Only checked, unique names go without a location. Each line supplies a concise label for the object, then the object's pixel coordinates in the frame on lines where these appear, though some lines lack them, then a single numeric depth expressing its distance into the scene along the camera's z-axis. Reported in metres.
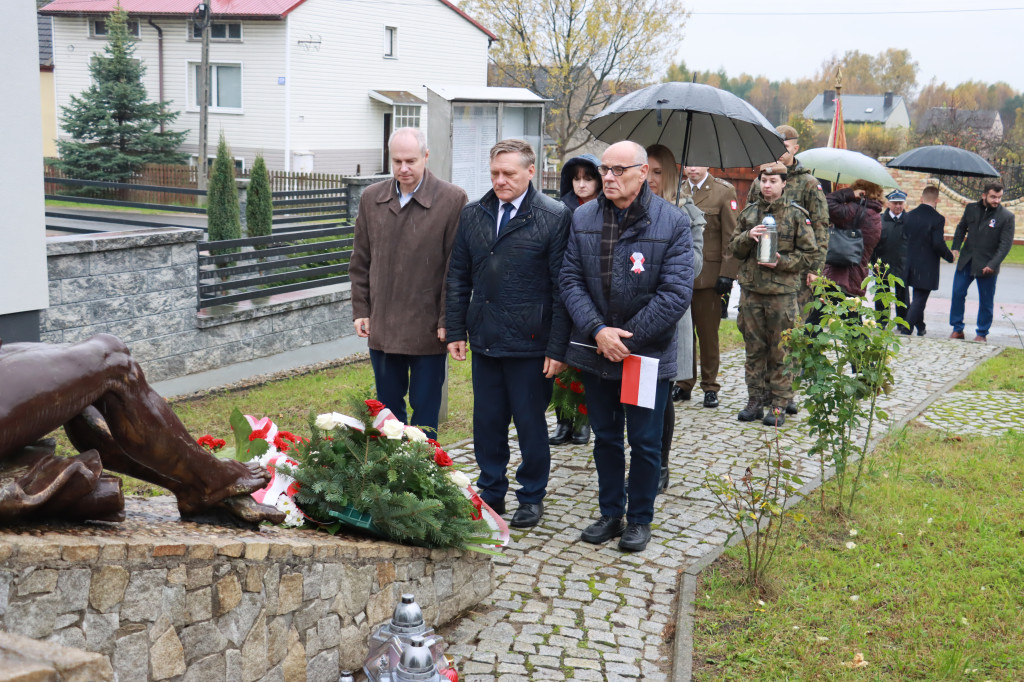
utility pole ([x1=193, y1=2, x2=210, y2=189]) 28.69
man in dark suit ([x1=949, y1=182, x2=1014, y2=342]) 12.46
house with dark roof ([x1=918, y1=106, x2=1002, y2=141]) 35.53
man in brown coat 5.61
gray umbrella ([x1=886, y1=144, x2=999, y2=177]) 12.70
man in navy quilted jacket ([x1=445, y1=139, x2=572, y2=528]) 5.25
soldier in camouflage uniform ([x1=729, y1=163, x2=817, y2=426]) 7.78
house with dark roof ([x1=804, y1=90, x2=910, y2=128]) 77.75
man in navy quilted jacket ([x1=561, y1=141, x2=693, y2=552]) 4.93
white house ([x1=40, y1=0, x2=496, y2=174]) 31.34
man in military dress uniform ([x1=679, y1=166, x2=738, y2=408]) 8.14
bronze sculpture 2.80
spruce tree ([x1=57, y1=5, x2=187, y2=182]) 28.69
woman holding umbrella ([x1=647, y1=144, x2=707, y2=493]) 5.92
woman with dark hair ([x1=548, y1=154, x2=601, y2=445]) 6.72
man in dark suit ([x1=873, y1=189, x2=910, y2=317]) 12.62
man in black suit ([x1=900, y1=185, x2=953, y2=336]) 12.65
